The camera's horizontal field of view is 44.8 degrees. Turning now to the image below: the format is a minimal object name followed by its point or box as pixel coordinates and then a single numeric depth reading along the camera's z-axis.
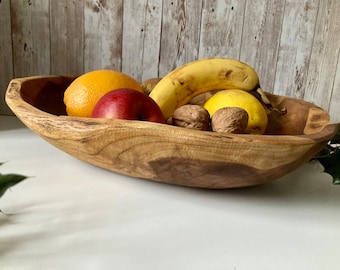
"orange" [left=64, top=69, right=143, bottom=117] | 0.65
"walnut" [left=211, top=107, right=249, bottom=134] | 0.54
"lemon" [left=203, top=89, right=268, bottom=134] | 0.63
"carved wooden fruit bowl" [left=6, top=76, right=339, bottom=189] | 0.46
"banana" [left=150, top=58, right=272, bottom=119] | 0.71
